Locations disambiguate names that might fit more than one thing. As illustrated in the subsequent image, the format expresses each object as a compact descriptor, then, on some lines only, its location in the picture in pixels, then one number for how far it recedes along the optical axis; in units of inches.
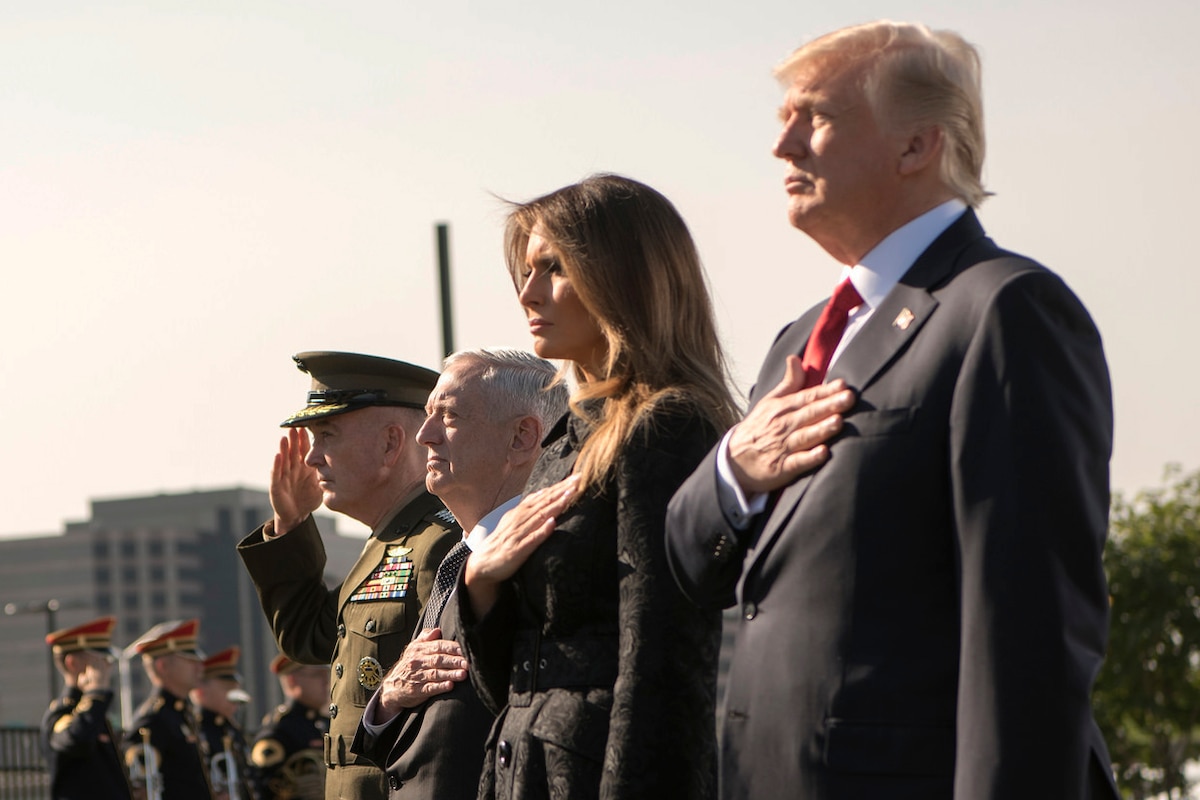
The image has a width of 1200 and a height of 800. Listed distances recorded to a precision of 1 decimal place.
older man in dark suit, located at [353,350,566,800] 183.5
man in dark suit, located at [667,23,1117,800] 104.7
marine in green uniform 219.8
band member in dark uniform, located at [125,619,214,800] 577.6
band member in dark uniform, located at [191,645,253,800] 625.9
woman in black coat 142.3
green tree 1139.3
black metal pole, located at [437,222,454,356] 486.0
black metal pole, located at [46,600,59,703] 1144.3
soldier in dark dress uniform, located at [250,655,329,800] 576.7
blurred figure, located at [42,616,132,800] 544.7
